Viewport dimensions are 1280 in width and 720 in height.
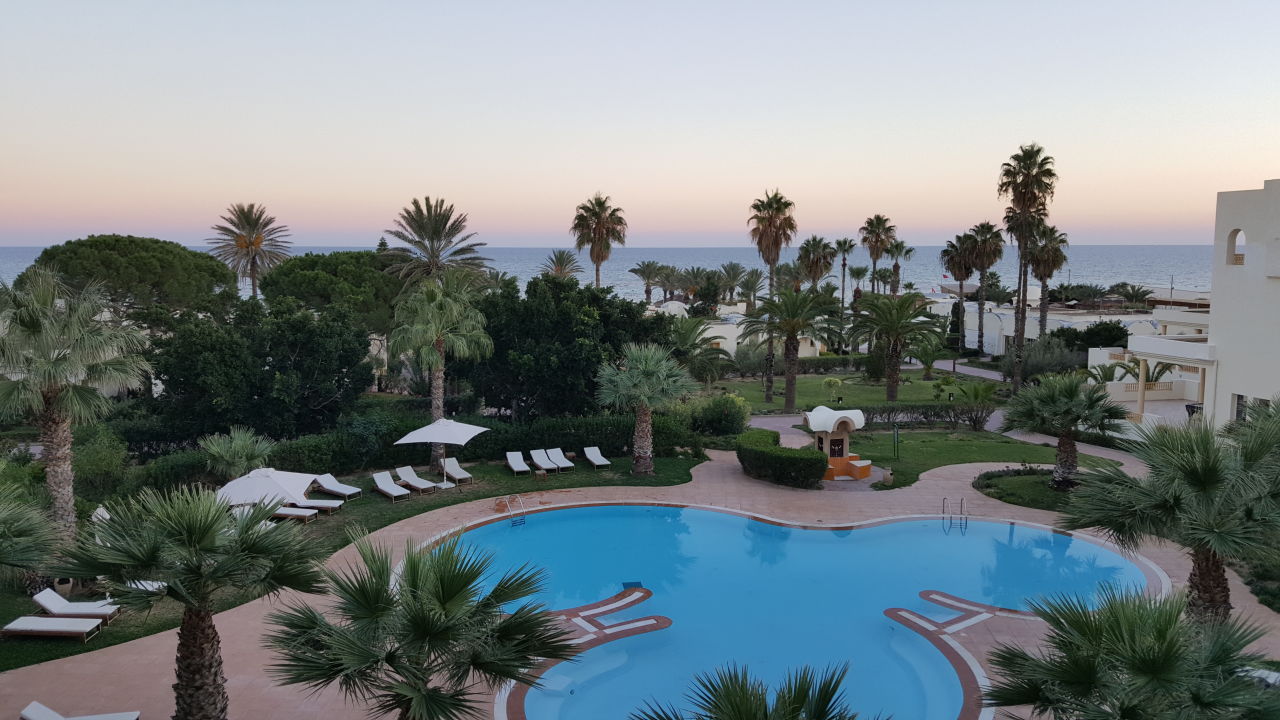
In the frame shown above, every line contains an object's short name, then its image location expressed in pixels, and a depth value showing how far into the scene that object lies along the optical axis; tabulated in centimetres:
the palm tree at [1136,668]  620
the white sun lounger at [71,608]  1250
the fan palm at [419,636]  711
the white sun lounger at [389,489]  2023
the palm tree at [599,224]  4409
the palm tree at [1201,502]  991
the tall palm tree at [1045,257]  4081
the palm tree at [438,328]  2217
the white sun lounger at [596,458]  2356
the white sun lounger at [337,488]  2000
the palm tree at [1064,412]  1964
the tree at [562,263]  6556
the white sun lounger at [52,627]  1197
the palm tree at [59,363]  1246
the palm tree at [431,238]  3181
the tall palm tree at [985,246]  4594
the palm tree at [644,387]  2202
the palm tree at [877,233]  5610
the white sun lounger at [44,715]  936
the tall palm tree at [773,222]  4041
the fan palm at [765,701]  577
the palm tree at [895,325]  3516
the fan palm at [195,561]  812
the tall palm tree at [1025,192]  3462
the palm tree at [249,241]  4369
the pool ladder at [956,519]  1862
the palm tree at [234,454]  1911
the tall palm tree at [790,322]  3338
